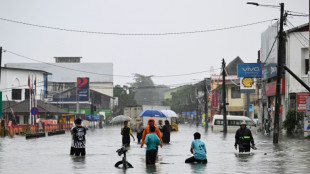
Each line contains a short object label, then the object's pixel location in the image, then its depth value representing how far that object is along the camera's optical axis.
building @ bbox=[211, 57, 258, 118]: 109.08
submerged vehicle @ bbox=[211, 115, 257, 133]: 69.12
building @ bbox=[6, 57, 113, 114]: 149.50
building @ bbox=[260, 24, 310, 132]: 58.56
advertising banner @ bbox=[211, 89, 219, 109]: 115.79
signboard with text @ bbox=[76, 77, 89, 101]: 118.75
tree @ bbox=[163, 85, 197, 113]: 181.50
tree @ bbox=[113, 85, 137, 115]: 174.12
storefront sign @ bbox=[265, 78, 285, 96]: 61.82
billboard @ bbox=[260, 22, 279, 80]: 62.84
